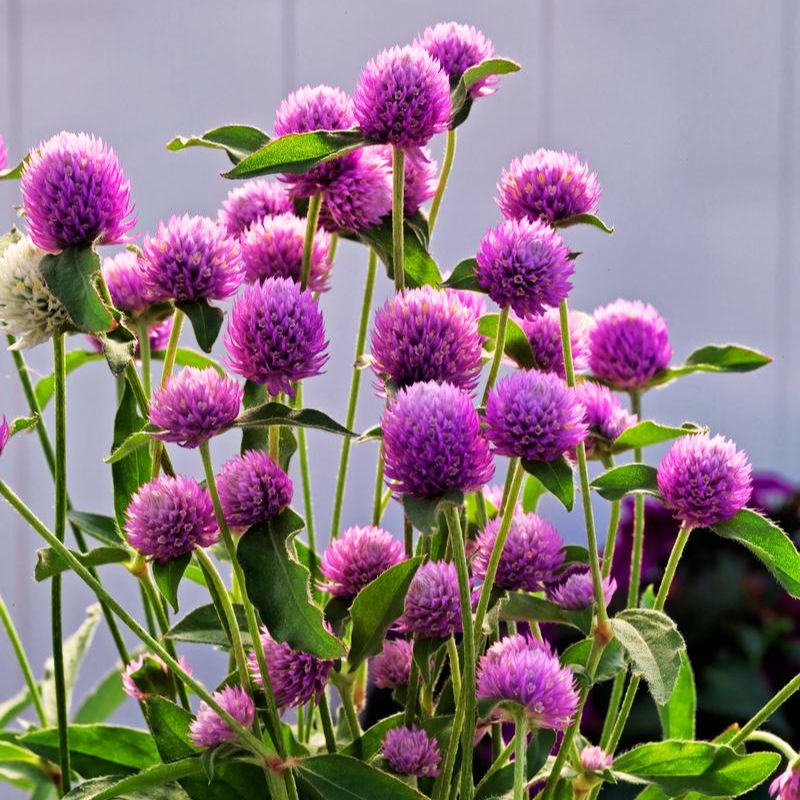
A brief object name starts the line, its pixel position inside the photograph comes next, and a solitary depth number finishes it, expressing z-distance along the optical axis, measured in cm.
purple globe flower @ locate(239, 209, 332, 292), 122
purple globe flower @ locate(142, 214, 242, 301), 117
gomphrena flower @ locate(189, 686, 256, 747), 116
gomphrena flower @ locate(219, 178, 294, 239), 125
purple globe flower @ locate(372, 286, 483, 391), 115
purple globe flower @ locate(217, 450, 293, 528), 116
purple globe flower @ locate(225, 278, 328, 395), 115
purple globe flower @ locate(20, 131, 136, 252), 116
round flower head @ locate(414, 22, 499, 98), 124
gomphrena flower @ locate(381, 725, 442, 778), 117
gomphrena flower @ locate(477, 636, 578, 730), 116
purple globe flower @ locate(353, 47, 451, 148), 118
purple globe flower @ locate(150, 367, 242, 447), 115
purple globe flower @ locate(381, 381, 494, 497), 112
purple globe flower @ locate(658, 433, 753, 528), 118
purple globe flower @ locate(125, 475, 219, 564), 116
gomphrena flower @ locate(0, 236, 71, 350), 118
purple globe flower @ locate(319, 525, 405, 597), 119
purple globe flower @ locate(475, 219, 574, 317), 117
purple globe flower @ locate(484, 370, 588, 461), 114
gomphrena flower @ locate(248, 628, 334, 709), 117
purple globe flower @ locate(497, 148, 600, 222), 120
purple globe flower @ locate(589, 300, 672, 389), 126
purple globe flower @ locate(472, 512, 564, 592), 121
